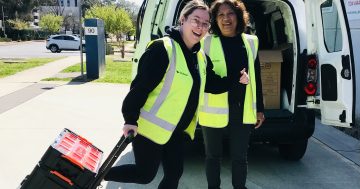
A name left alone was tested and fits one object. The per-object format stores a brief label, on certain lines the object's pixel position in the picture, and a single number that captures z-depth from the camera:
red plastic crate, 2.88
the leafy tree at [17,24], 63.33
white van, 4.29
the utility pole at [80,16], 13.54
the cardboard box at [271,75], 5.10
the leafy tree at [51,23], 61.75
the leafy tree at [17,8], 69.06
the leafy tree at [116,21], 29.62
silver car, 32.34
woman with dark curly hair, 3.72
